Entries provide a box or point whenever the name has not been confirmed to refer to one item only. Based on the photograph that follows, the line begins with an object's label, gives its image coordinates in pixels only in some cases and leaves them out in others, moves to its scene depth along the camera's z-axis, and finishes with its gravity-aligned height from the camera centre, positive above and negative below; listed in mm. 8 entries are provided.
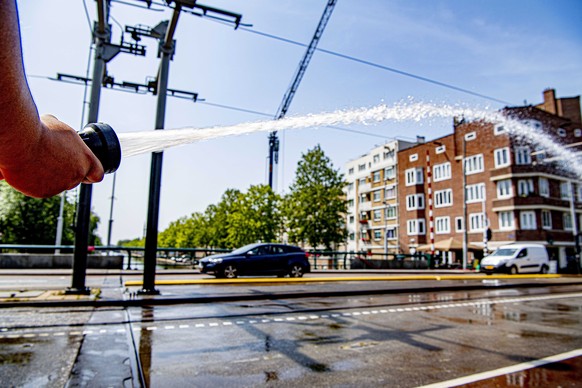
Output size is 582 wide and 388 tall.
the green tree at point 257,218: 41031 +3426
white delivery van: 25422 -571
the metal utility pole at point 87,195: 9141 +1262
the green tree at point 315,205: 38438 +4593
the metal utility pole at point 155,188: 9781 +1550
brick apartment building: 40531 +7529
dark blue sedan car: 16156 -524
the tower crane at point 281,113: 64438 +24721
